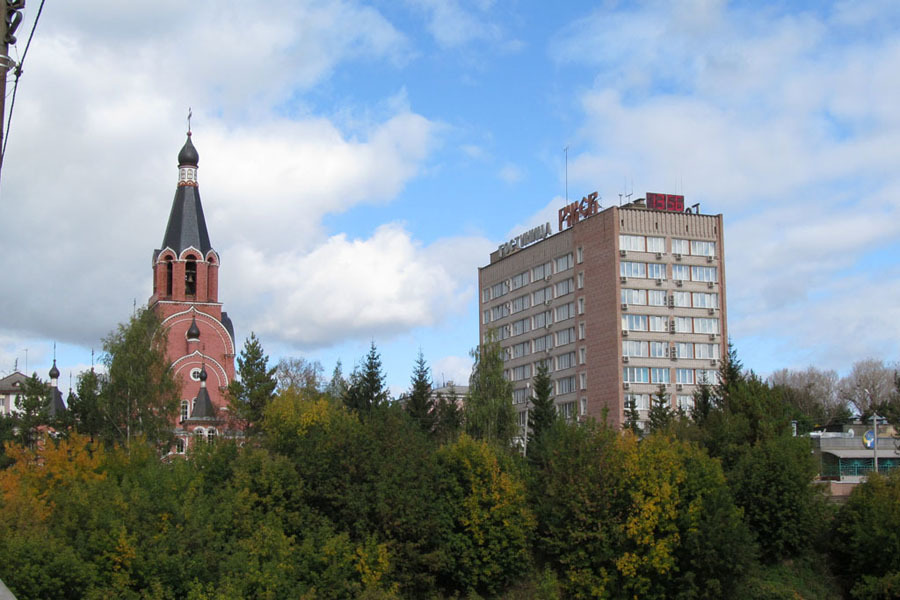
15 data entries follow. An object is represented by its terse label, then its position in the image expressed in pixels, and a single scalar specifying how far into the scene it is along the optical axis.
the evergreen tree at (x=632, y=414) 68.60
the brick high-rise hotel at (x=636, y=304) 91.62
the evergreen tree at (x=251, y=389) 67.00
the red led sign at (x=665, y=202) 94.19
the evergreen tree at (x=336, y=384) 87.71
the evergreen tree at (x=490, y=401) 72.06
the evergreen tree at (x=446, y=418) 72.64
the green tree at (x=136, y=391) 68.62
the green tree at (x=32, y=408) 79.62
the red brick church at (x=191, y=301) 90.88
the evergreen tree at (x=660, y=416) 68.12
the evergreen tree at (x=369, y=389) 67.75
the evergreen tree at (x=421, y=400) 74.06
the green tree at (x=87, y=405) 69.38
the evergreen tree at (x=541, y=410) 72.31
